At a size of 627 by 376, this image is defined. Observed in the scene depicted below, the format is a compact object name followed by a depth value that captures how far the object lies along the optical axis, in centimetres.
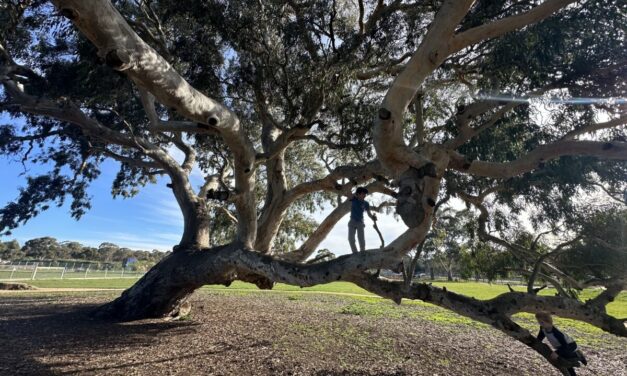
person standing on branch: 645
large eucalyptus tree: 464
